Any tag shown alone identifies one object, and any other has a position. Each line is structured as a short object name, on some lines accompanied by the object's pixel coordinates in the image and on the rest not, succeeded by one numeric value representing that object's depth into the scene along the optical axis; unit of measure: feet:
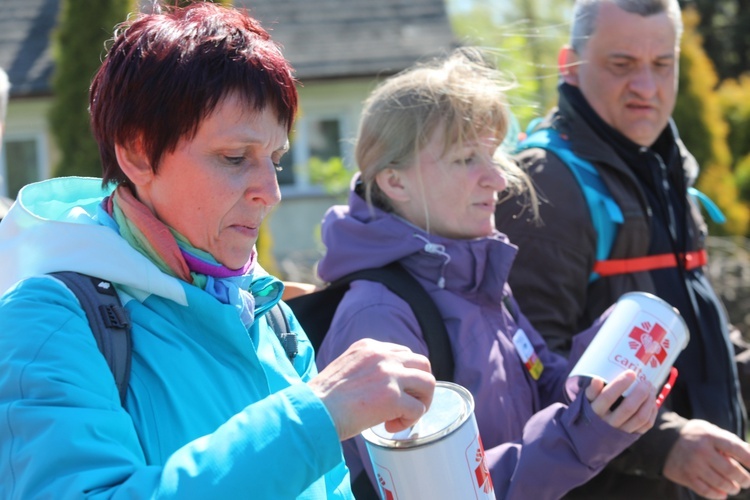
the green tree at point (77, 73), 34.14
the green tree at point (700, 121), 40.47
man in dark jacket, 9.07
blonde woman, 7.62
